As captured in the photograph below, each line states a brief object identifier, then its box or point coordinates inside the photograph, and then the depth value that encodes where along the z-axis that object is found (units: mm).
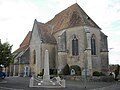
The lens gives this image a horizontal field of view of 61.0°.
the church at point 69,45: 17810
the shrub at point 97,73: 17044
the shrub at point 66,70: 17430
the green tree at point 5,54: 13622
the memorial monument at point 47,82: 10561
